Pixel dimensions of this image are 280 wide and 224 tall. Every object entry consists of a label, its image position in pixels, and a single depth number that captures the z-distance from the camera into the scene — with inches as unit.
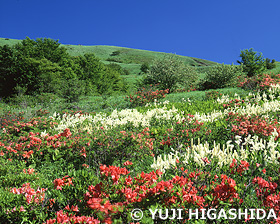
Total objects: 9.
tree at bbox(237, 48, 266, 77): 1325.0
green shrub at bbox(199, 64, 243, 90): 810.2
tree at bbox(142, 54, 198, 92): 824.3
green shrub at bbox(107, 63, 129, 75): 2201.8
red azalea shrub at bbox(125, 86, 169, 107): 558.6
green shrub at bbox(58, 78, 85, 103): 771.4
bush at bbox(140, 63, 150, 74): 2330.2
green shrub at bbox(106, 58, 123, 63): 3117.6
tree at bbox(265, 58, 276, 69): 1838.8
